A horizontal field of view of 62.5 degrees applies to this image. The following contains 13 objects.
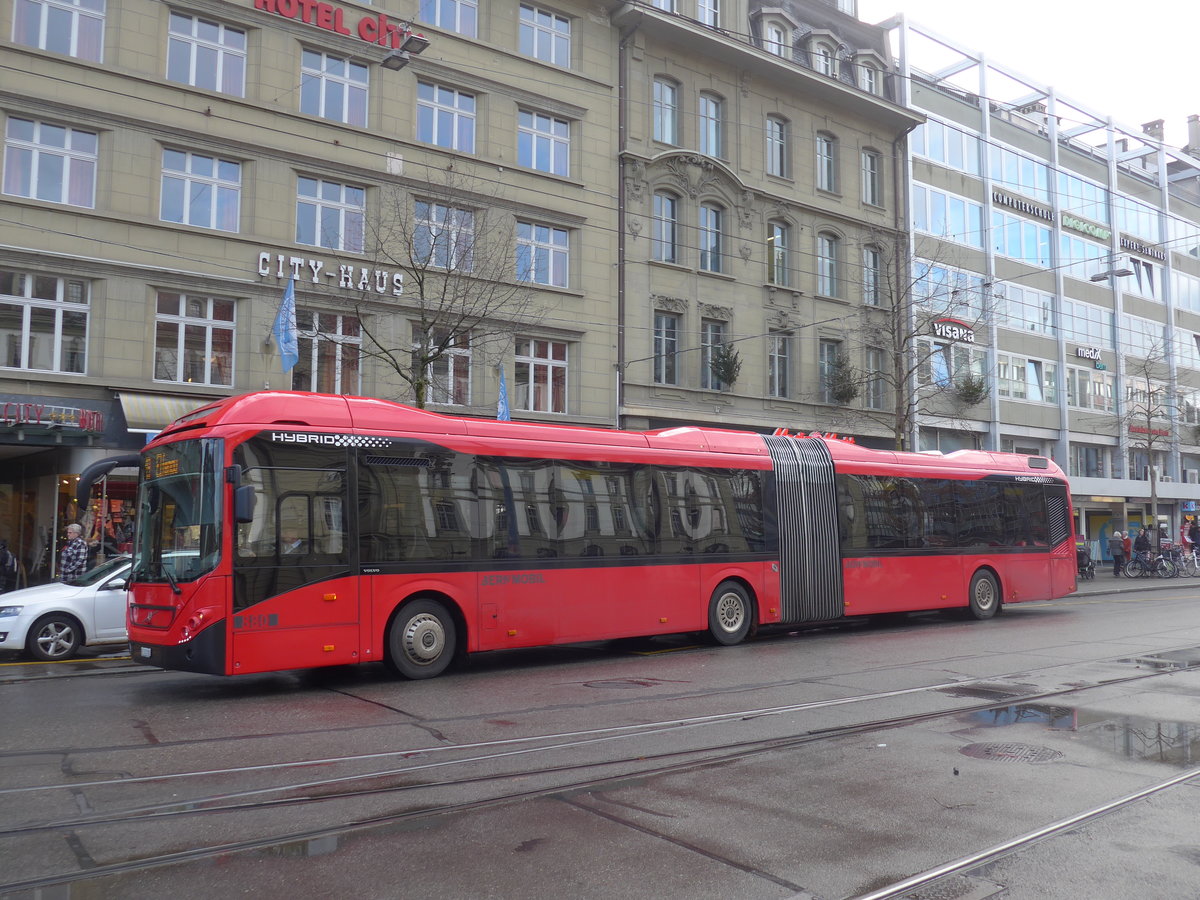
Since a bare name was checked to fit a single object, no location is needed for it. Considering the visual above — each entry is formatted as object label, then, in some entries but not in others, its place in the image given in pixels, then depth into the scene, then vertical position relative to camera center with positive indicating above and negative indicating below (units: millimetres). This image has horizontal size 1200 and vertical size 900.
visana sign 34972 +7407
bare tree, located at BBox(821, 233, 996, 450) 30281 +6460
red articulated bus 10125 +12
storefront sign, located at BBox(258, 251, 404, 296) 21516 +5835
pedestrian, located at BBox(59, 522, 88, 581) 15219 -306
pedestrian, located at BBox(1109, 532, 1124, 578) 34625 -496
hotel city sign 21938 +11735
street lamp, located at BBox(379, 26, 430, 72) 20031 +9987
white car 12992 -1064
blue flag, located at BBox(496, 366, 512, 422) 22344 +2916
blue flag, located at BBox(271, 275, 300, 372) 19016 +3912
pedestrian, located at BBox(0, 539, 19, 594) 18281 -660
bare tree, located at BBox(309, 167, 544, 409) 20641 +5866
